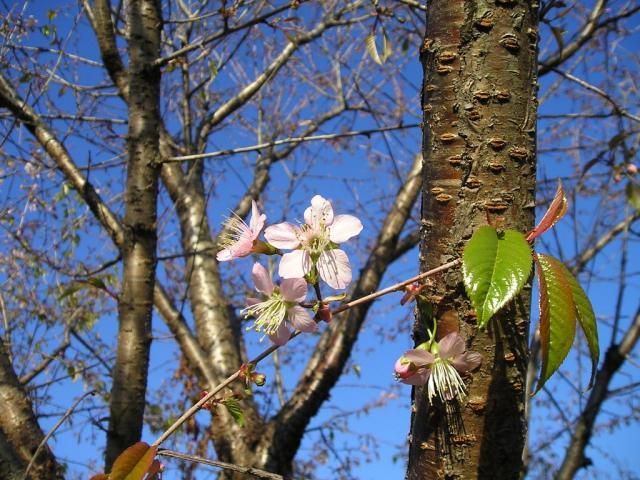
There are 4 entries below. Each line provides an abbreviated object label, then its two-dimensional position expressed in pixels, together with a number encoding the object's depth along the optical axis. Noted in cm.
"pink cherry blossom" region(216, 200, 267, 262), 27
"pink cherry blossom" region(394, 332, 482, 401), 25
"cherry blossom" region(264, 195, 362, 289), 26
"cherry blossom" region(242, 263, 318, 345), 26
